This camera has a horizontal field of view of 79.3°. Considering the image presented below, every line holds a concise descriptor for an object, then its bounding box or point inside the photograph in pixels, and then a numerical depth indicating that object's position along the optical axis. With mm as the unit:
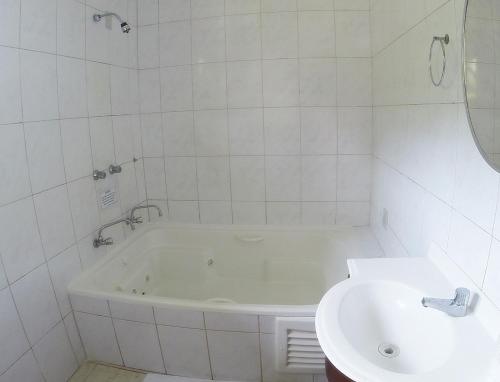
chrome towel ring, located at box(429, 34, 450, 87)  1033
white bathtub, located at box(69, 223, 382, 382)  1434
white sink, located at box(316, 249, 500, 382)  673
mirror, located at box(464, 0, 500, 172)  759
